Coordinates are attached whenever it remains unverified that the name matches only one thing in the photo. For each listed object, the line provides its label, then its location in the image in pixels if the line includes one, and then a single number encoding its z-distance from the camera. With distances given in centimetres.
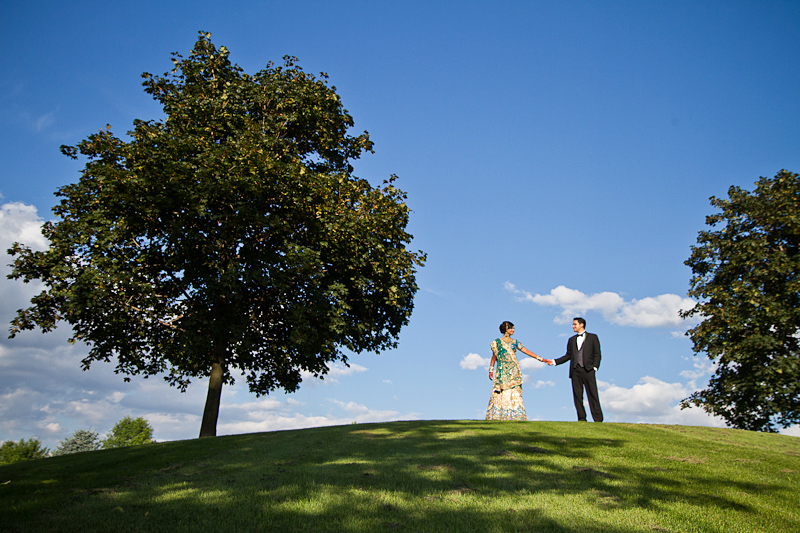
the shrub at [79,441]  6003
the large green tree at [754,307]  2359
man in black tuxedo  1638
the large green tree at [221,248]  1825
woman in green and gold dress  1727
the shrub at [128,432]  7119
